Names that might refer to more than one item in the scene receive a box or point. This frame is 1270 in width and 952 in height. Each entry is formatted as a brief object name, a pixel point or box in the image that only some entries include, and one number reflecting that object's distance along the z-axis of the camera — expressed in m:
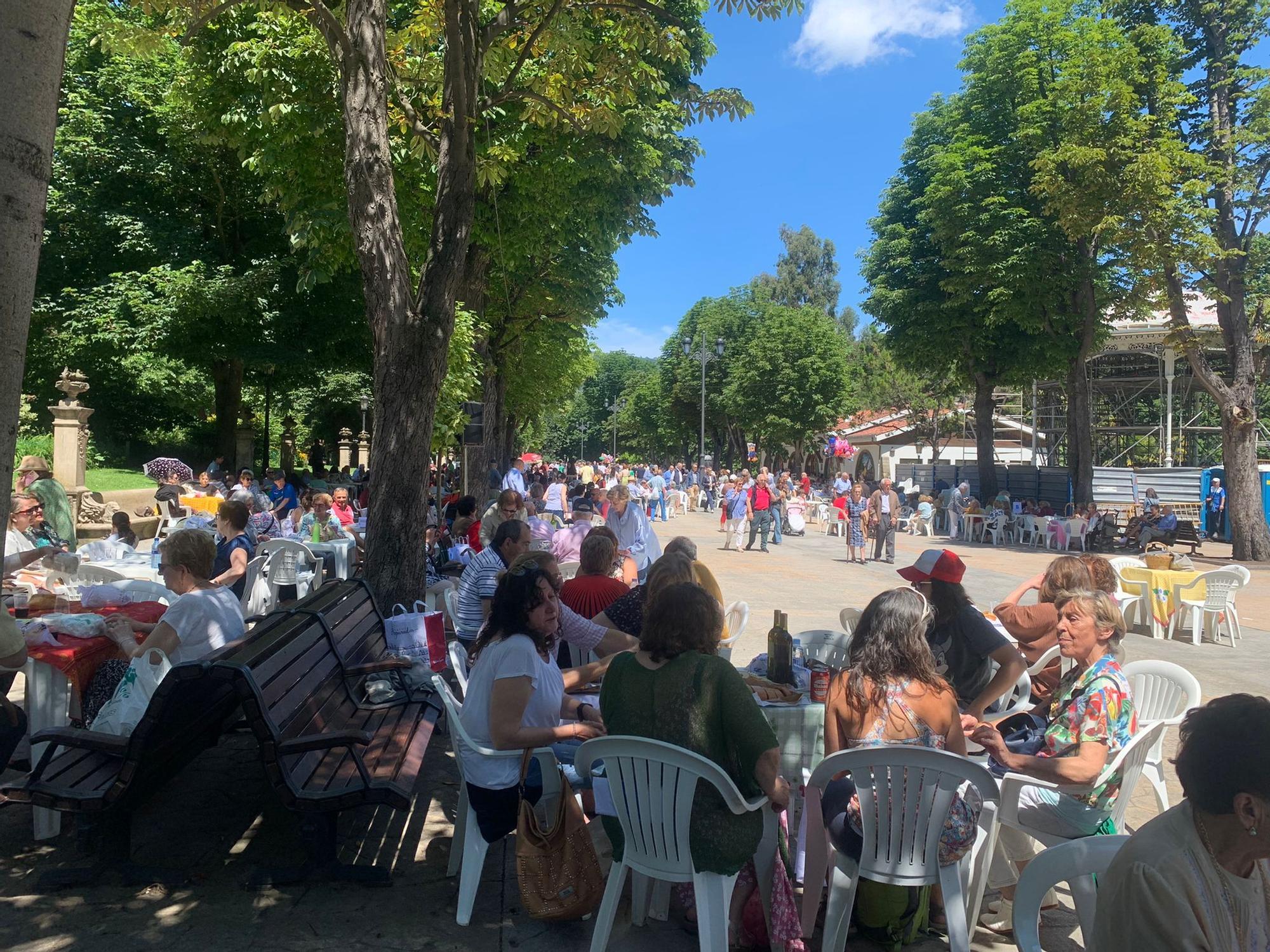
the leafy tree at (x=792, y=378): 49.03
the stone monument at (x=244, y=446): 29.27
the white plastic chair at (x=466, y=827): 3.58
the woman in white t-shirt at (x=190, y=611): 4.36
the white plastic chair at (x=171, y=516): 15.54
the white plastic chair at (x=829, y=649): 5.38
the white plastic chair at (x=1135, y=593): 10.93
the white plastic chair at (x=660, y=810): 2.98
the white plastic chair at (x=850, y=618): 6.01
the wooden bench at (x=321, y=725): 3.51
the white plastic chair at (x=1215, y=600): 10.45
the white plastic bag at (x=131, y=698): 4.04
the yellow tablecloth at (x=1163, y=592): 10.71
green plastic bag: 3.40
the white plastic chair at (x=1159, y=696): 4.35
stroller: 25.44
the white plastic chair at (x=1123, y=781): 3.41
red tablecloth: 4.51
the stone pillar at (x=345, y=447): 45.41
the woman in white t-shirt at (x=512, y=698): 3.56
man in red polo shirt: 19.92
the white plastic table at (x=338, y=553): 10.98
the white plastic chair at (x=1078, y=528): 22.00
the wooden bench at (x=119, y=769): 3.39
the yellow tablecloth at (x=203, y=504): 18.41
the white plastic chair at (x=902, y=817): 3.06
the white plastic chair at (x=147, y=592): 6.17
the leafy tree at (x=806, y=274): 70.50
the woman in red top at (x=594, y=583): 5.59
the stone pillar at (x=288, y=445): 39.88
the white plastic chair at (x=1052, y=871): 2.36
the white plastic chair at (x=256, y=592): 9.05
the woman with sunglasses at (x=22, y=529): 7.19
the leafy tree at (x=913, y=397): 40.47
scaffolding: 33.34
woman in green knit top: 3.03
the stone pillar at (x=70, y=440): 18.05
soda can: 4.18
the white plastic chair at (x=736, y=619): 6.20
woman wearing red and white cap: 4.37
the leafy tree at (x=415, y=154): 6.20
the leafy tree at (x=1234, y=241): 18.11
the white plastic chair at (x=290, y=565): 9.83
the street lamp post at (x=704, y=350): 39.09
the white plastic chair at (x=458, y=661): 4.43
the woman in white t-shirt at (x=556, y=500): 19.62
